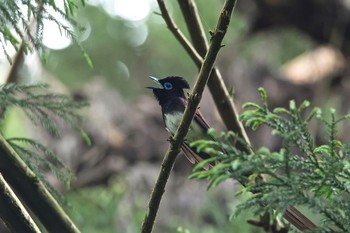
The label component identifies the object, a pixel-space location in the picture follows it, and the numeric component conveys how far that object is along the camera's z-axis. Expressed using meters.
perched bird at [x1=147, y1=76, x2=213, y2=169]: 6.47
